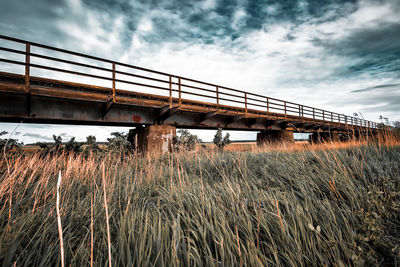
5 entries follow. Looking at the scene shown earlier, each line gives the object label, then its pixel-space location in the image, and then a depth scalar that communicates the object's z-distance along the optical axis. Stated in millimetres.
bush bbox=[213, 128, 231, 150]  12143
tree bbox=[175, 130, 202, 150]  11495
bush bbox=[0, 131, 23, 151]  6624
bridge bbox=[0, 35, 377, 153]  6301
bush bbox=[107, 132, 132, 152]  8219
